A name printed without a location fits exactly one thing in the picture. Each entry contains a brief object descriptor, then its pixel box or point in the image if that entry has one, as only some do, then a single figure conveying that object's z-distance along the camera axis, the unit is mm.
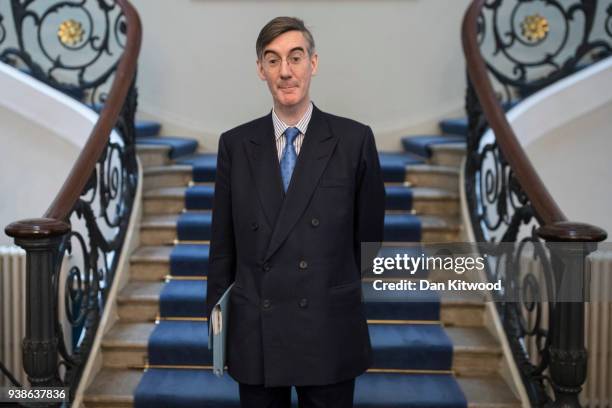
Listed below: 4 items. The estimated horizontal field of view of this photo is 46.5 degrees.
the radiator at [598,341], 4777
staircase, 3434
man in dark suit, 1868
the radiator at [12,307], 5117
